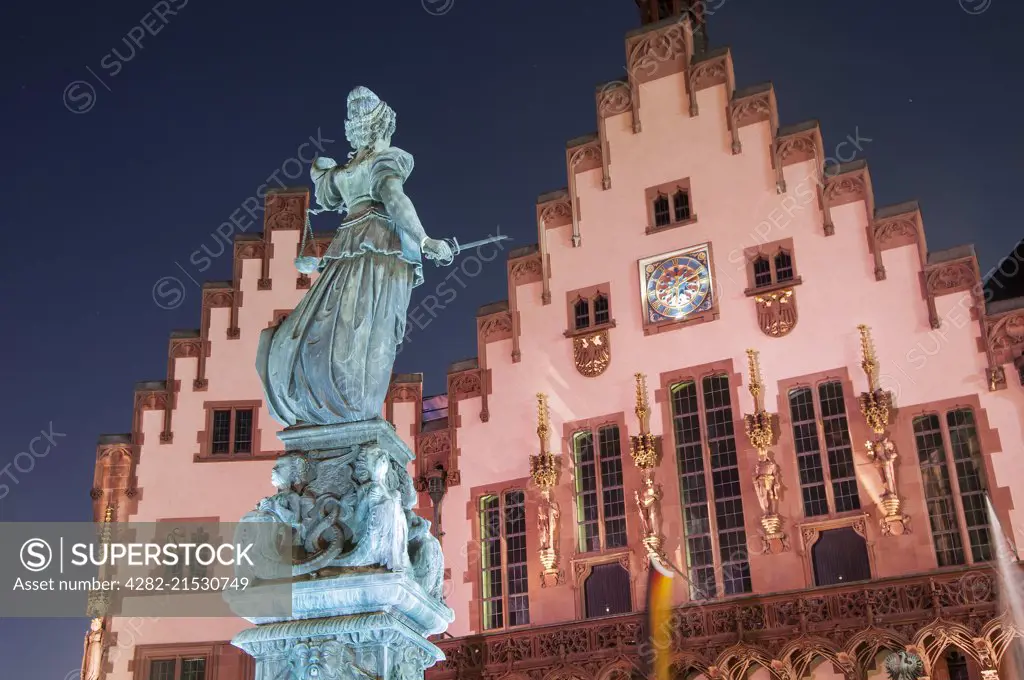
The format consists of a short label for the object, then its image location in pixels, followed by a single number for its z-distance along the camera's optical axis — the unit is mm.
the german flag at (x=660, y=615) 24000
